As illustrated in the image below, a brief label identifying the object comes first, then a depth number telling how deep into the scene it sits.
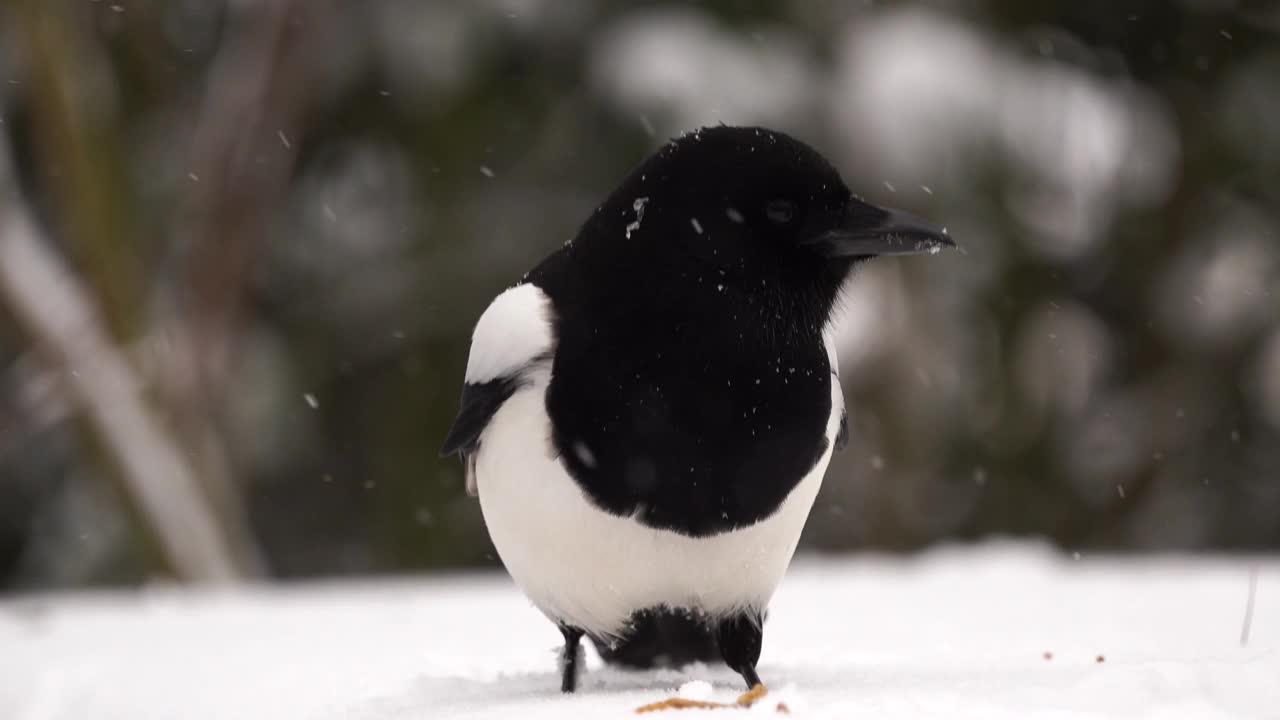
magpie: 4.48
